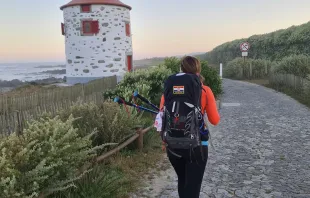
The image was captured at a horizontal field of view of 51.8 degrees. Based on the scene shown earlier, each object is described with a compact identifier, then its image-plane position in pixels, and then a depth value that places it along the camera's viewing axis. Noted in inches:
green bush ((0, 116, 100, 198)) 125.1
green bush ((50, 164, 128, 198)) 156.3
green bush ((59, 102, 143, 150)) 225.1
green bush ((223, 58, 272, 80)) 1056.8
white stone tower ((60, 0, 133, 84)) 865.5
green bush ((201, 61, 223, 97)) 581.0
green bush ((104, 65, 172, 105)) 433.1
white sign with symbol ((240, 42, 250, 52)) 991.6
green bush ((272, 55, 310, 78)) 755.4
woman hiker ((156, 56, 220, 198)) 120.0
